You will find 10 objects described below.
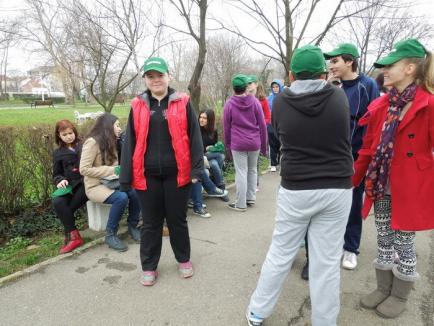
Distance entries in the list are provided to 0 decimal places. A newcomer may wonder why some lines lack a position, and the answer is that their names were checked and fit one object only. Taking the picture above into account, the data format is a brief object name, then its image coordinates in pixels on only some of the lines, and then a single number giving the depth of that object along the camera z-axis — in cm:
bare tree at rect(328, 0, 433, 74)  1434
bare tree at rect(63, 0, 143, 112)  654
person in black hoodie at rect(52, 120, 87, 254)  378
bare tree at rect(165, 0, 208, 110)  694
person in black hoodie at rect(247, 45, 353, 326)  198
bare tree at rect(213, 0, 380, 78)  745
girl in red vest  287
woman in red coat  229
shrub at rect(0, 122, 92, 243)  423
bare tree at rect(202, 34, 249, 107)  1399
